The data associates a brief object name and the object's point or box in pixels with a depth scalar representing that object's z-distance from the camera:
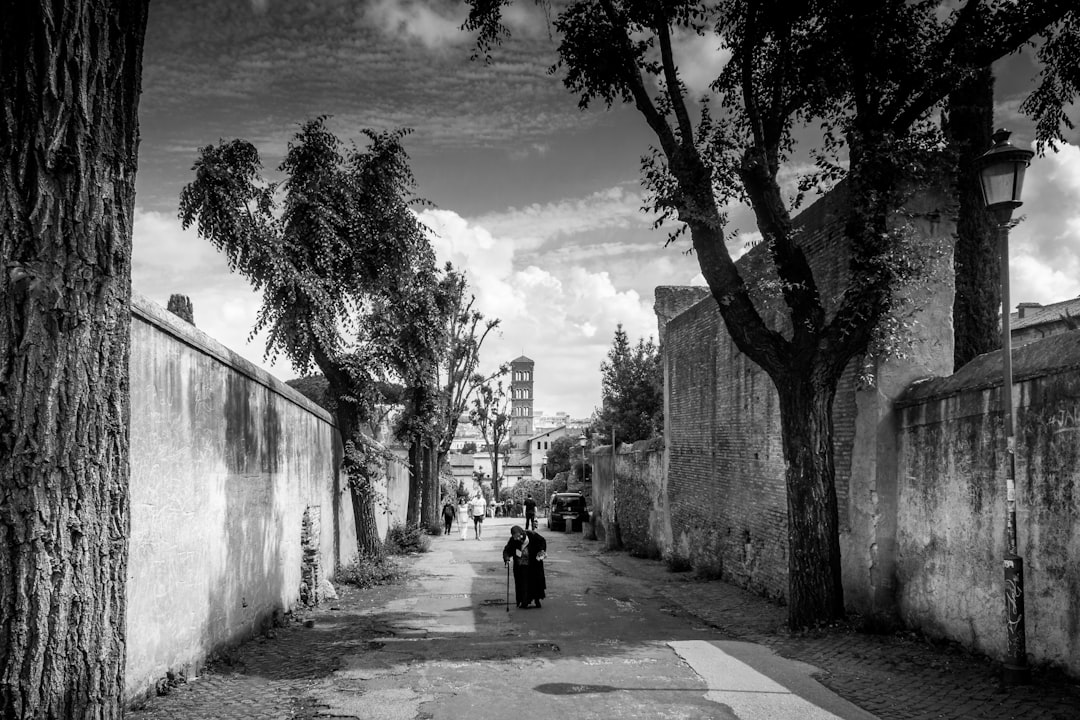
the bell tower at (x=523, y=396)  135.62
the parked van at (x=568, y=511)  36.03
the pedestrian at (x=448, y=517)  33.75
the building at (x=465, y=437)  129.50
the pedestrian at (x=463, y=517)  30.70
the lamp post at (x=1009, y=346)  6.87
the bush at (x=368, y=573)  16.08
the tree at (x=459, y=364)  32.12
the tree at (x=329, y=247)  14.60
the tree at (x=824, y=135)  9.68
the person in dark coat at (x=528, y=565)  13.48
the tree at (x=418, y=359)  17.89
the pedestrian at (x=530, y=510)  29.86
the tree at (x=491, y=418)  55.28
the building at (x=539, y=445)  110.19
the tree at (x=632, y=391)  41.38
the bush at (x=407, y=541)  23.75
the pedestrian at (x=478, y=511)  31.12
